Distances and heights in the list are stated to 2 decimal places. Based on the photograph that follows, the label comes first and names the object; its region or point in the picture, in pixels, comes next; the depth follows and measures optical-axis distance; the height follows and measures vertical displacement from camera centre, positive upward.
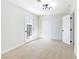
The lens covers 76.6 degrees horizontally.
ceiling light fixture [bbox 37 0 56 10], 2.42 +1.33
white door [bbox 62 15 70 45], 3.62 -0.07
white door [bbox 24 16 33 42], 3.77 +0.09
